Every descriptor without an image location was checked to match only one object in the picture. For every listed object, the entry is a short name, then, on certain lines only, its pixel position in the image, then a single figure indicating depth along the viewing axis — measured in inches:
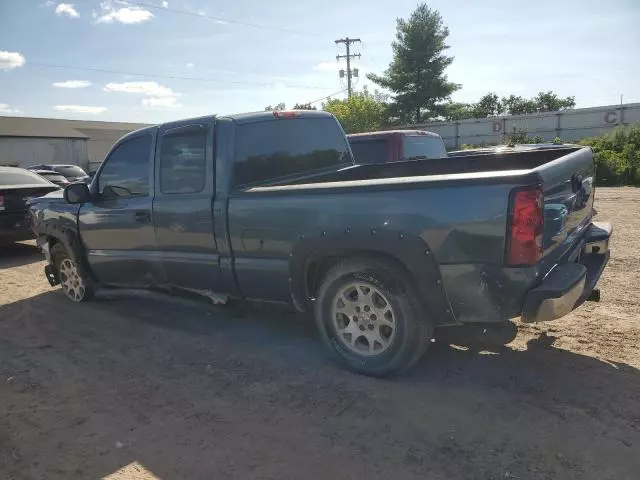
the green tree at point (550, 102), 2655.0
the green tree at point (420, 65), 1845.5
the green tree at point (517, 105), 2773.1
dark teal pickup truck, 123.3
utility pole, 2027.6
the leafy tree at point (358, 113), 1716.4
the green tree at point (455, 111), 1916.8
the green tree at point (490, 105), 2871.6
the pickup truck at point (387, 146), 293.4
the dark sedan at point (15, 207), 343.3
